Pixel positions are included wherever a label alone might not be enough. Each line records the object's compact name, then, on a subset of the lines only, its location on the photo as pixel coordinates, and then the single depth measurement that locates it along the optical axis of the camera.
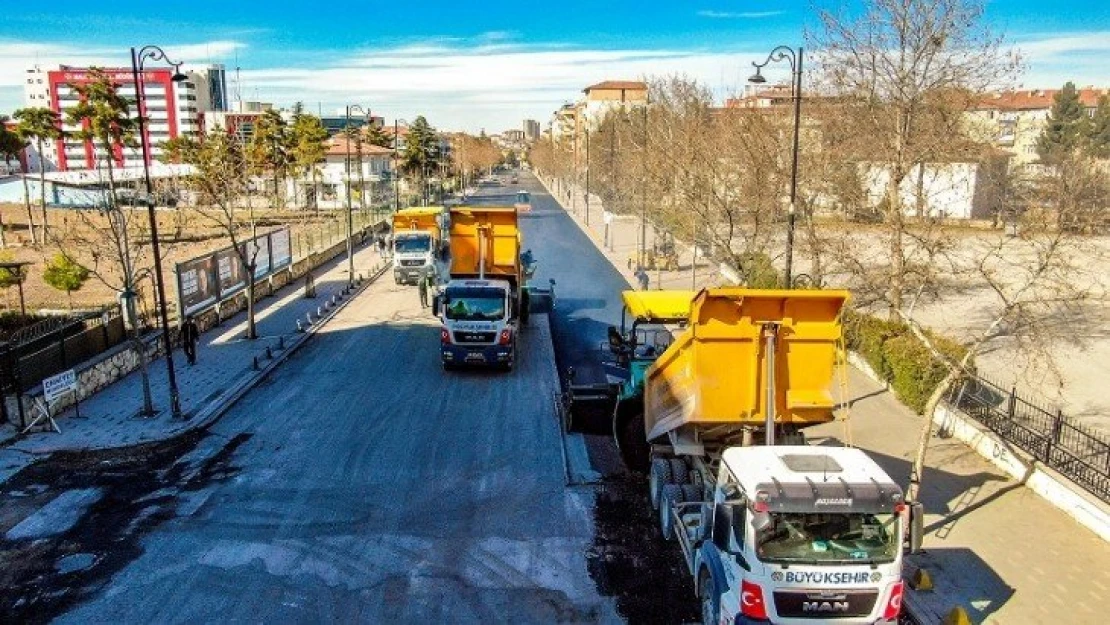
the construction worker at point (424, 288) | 29.96
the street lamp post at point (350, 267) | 35.33
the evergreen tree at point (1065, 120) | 72.25
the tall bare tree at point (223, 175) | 25.08
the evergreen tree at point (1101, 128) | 61.95
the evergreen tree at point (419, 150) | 91.62
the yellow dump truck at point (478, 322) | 20.59
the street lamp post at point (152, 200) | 16.25
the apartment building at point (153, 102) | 135.50
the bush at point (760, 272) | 23.64
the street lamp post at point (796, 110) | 16.19
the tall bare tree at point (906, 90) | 20.11
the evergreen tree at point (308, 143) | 69.81
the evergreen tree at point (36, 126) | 56.72
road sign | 16.41
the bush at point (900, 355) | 17.02
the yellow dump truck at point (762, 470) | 7.88
